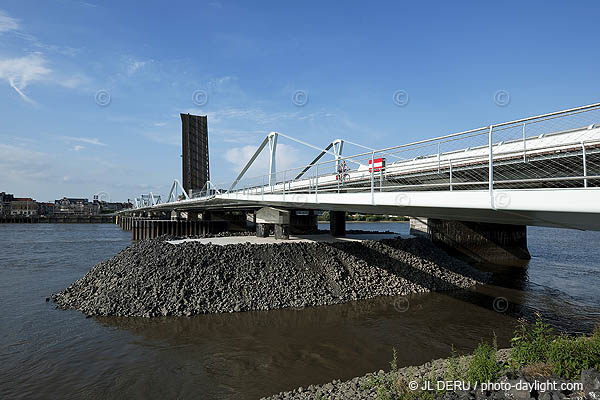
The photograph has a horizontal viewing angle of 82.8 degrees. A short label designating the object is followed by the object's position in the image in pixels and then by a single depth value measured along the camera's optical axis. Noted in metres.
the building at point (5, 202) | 128.12
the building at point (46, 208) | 135.02
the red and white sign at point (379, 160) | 11.06
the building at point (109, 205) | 170.12
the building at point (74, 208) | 147.62
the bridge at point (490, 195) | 5.61
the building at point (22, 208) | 126.26
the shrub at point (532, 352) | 6.38
